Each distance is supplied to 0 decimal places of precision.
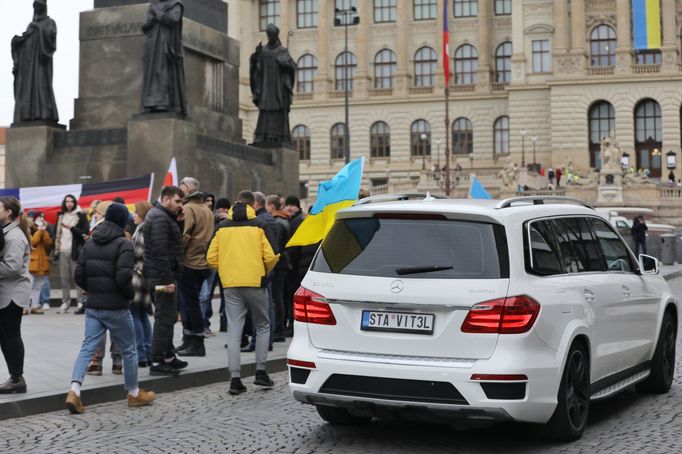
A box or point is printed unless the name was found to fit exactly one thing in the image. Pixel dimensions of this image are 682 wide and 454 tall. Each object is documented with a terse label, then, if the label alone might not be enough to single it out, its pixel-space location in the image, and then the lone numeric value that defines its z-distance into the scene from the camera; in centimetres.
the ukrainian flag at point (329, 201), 1238
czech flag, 6288
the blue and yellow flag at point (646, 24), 6425
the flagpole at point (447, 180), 6088
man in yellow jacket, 1046
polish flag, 1895
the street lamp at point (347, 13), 5215
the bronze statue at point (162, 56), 1961
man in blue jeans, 931
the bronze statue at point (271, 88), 2466
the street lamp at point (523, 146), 7244
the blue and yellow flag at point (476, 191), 2322
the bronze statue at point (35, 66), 2080
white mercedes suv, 718
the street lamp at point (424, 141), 8050
